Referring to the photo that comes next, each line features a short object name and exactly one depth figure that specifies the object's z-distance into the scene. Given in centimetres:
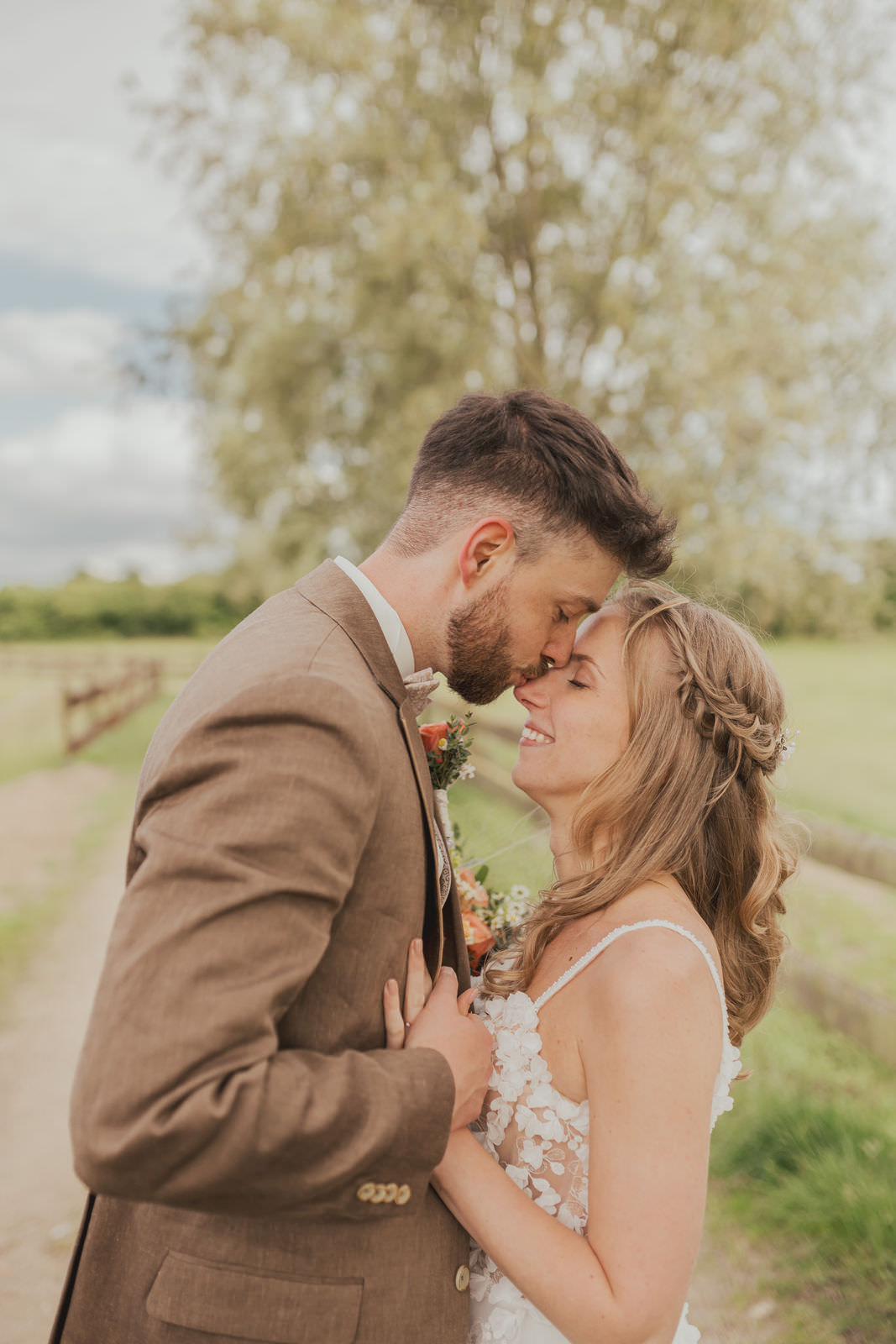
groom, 140
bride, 190
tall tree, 1134
